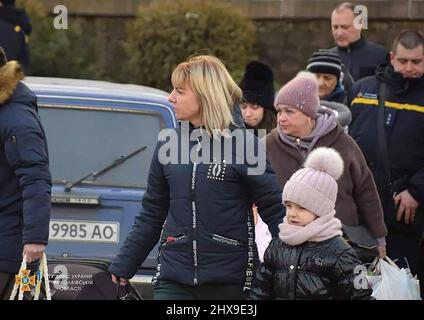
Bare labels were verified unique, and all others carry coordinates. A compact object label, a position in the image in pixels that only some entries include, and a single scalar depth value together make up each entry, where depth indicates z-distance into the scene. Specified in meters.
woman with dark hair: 17.22
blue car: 16.64
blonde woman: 12.34
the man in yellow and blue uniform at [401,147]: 17.14
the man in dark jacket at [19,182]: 12.65
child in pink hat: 11.76
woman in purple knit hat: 14.95
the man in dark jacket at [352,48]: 20.98
